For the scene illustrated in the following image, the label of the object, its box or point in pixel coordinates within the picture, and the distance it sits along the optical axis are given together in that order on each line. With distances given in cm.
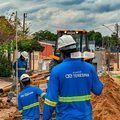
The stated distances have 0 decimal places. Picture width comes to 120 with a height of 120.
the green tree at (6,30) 1889
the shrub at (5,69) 1781
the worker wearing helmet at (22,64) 891
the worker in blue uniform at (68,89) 286
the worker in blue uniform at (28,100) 451
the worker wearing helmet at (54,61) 788
